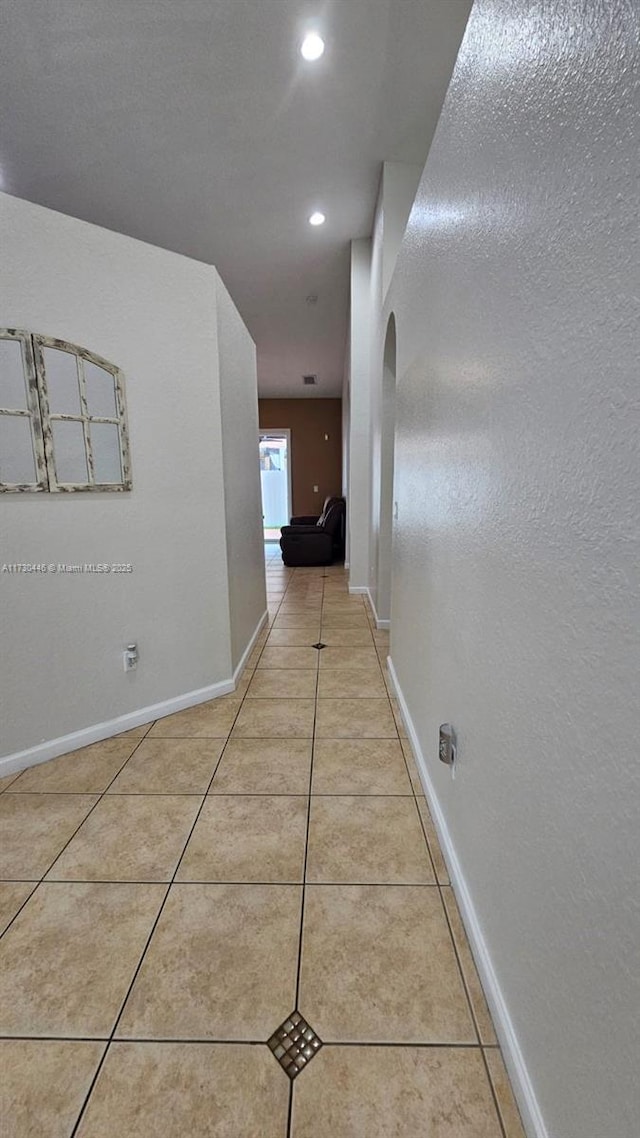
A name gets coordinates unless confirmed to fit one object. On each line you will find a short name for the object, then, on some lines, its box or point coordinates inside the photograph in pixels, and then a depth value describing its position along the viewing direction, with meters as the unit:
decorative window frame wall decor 1.82
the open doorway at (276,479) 9.78
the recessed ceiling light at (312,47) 2.26
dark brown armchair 6.60
